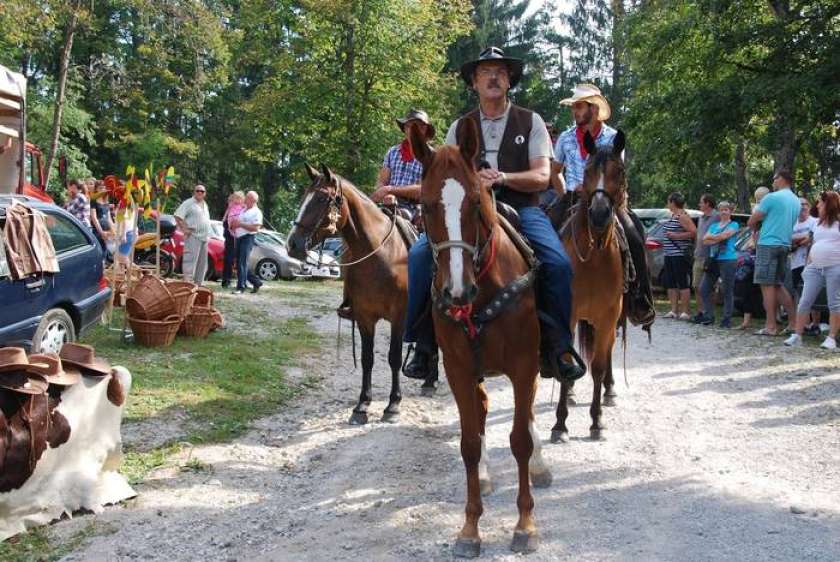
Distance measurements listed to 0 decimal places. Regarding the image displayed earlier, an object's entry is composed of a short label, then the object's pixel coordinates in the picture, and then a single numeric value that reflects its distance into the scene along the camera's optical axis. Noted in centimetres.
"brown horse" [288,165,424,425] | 766
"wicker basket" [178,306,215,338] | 1105
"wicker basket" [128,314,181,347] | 1016
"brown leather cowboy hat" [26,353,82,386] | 506
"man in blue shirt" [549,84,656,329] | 710
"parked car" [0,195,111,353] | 791
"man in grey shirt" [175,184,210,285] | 1517
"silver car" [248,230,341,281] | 2405
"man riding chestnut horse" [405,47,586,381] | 479
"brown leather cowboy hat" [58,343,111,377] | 541
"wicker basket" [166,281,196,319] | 1058
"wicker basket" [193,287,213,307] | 1170
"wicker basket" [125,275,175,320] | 1025
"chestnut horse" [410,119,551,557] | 395
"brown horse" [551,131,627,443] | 627
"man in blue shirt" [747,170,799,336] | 1220
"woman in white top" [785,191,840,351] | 1105
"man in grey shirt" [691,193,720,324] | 1413
